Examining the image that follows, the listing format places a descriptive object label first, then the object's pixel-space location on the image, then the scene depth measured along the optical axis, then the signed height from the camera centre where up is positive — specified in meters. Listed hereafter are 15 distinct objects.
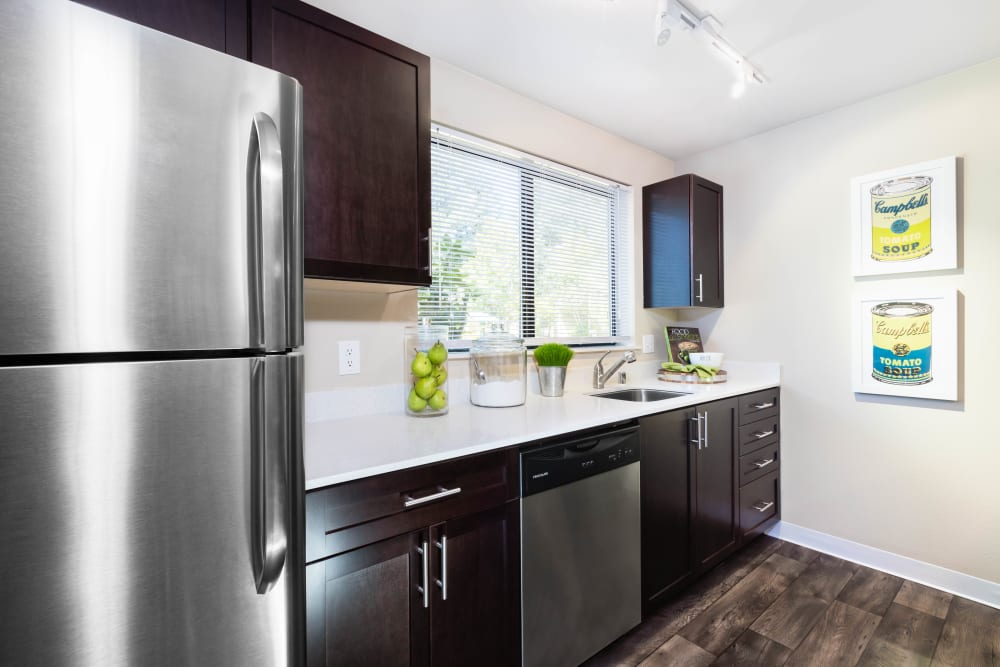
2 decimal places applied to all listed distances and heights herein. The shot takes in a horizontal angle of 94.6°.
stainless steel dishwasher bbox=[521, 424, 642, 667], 1.44 -0.74
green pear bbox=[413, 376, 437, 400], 1.70 -0.21
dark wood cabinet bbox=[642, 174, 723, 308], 2.75 +0.53
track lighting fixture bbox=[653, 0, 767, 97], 1.55 +1.10
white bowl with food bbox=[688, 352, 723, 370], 2.78 -0.19
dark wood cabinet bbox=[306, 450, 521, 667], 1.05 -0.61
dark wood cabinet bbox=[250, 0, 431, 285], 1.28 +0.58
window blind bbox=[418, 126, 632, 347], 2.11 +0.43
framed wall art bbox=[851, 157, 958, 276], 2.13 +0.52
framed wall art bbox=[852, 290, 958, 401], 2.14 -0.09
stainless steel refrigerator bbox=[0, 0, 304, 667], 0.57 -0.02
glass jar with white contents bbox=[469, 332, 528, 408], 1.96 -0.18
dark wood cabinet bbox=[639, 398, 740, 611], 1.86 -0.74
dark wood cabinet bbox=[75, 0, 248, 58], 0.99 +0.73
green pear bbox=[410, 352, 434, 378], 1.69 -0.13
